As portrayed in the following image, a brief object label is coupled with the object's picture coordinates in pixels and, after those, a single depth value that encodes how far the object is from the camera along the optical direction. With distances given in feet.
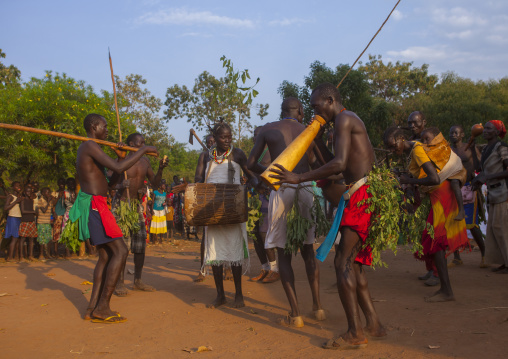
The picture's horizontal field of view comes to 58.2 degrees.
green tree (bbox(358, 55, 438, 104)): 132.26
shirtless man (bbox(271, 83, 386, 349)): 12.18
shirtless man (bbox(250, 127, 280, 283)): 22.93
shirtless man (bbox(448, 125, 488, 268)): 24.63
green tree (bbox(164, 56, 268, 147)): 89.43
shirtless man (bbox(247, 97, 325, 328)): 15.10
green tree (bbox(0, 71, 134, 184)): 34.40
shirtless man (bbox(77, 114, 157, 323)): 16.40
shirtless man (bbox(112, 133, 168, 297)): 21.63
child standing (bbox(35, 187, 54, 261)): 35.14
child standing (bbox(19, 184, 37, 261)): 34.37
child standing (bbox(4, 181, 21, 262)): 33.99
